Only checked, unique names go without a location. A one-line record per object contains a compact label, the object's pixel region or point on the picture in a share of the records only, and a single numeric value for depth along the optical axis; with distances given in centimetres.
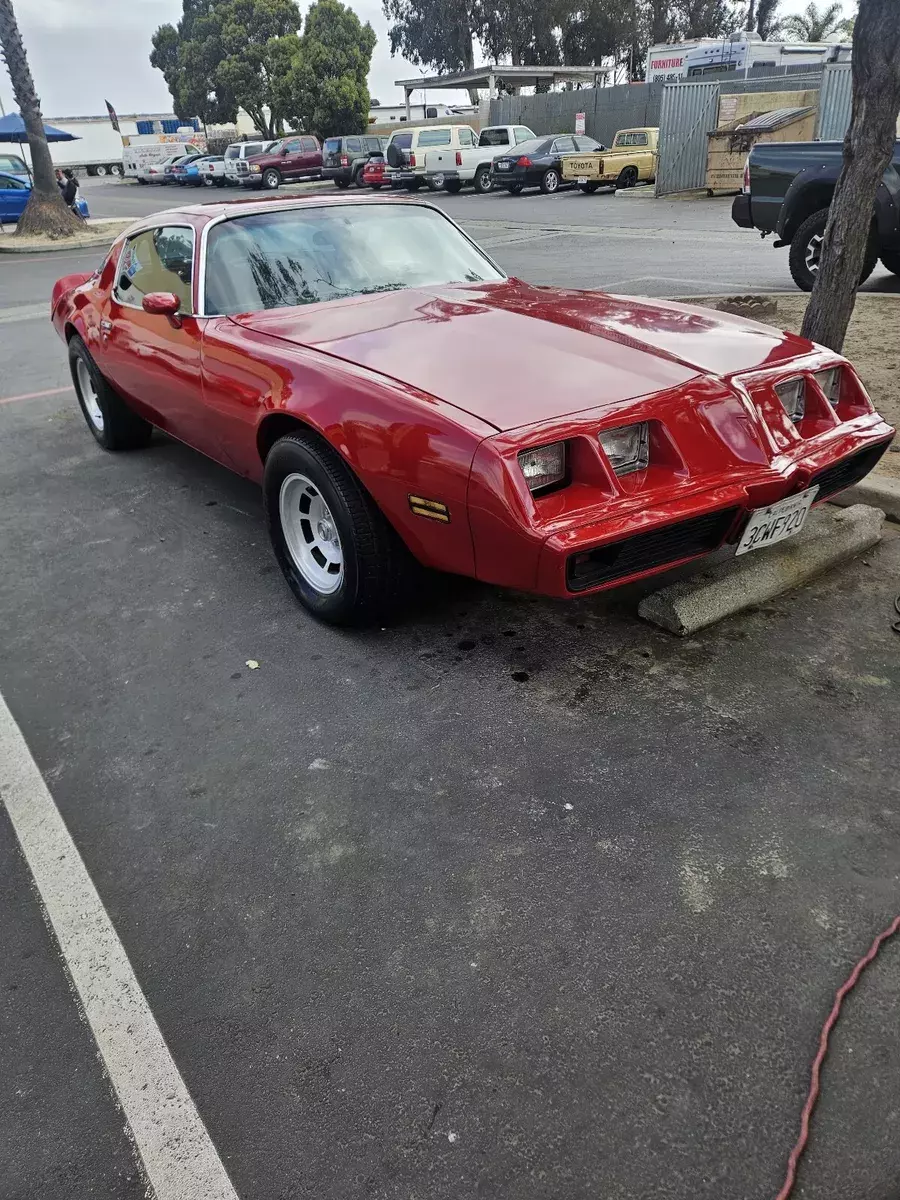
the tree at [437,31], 5006
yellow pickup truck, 2394
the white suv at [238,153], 3341
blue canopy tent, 2948
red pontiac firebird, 267
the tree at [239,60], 4416
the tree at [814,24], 5441
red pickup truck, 3269
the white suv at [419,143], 2720
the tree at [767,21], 4991
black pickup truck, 796
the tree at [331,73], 4062
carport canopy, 3647
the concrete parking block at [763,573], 332
